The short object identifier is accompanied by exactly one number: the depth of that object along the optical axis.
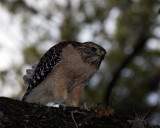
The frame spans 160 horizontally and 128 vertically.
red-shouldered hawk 13.58
